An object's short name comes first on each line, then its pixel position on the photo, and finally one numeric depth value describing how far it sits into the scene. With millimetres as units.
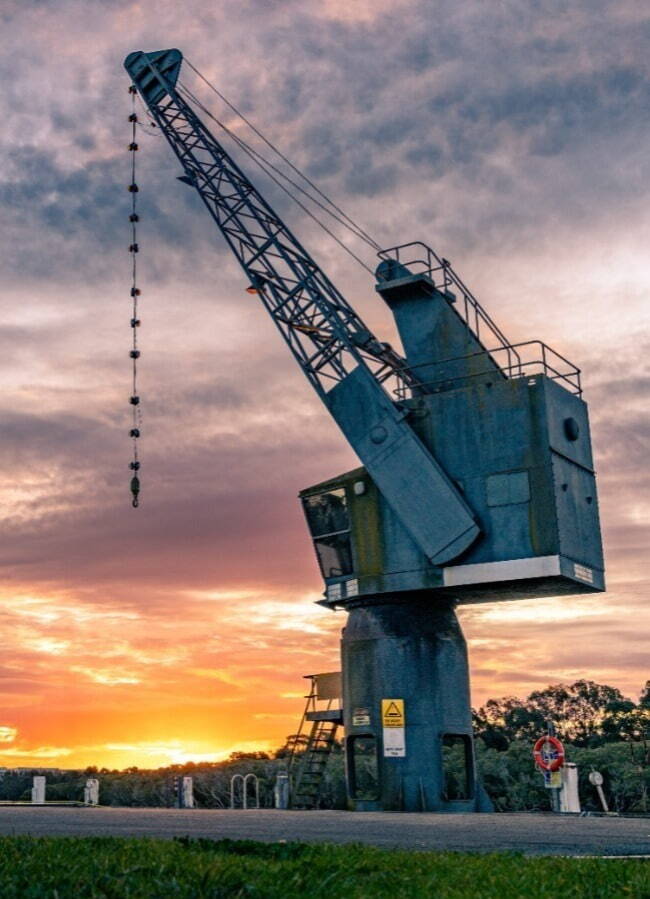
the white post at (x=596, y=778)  34238
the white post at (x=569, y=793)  36562
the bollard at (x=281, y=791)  43094
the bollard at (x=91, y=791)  43562
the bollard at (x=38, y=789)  45375
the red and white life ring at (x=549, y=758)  36219
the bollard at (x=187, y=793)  42688
